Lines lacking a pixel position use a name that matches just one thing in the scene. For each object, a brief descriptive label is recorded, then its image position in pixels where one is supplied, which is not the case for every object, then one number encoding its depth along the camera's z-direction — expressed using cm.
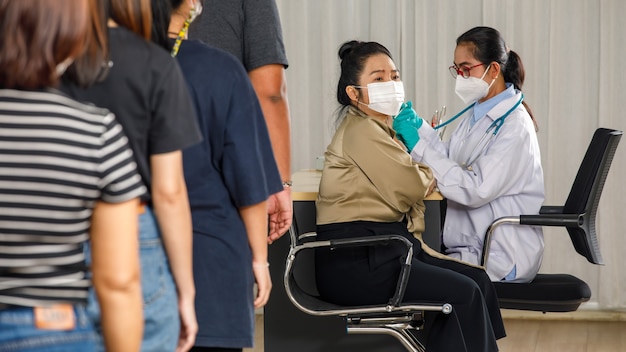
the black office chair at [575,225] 568
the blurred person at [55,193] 304
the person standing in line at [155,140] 341
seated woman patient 546
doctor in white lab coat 583
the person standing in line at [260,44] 486
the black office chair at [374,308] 536
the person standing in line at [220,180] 437
